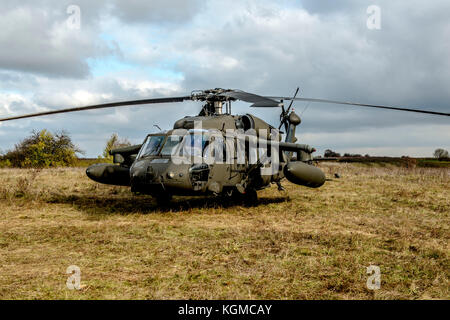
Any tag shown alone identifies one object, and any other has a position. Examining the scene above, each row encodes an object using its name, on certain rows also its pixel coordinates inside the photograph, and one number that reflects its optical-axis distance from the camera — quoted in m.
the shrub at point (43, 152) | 33.62
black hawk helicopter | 8.75
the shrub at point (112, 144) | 34.18
